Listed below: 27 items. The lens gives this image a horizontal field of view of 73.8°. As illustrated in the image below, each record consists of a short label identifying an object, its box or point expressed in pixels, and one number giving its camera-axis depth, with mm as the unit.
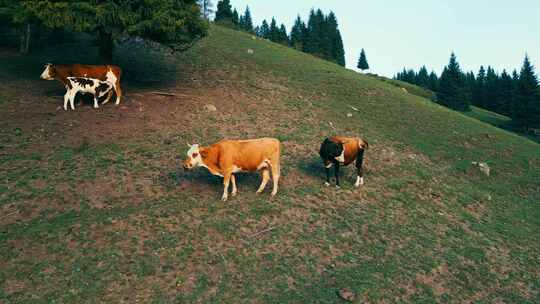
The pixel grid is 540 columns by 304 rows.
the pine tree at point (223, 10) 85000
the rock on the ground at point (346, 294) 8500
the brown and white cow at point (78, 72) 16906
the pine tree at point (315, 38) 83062
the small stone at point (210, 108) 19750
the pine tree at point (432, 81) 94975
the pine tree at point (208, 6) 78738
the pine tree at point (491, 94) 76906
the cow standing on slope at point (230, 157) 11516
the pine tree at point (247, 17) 128500
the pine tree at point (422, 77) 113525
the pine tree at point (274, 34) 90000
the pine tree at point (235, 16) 95812
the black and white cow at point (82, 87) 16328
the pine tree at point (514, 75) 71862
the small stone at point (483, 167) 19172
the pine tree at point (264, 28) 123212
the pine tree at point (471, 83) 84812
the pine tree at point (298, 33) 85438
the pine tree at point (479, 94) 80506
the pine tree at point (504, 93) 69562
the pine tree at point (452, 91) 60281
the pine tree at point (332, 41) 86562
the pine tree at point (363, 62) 103625
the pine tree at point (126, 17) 16250
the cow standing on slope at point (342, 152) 13781
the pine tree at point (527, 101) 46219
